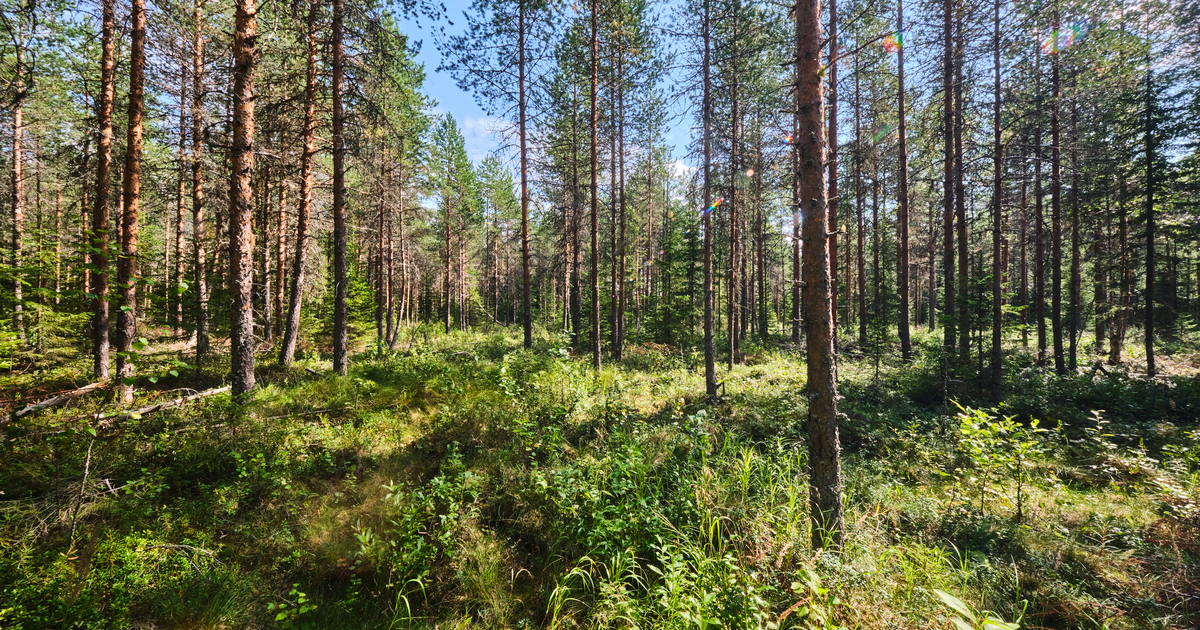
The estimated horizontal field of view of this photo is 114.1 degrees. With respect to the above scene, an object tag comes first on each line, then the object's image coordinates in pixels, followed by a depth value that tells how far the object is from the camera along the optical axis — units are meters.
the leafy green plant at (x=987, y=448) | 5.45
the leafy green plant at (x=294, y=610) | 3.72
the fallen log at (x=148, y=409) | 3.62
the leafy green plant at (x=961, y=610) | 2.23
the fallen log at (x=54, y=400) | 3.31
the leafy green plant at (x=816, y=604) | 3.18
